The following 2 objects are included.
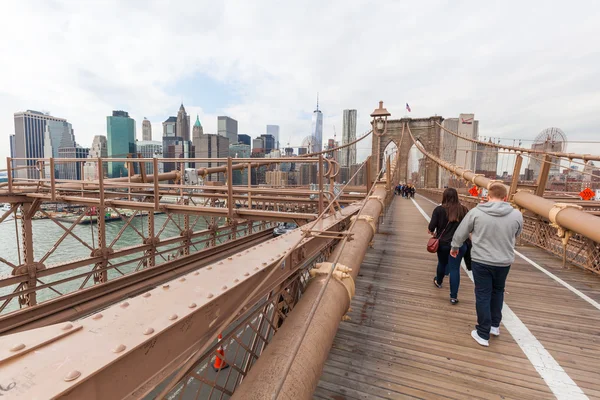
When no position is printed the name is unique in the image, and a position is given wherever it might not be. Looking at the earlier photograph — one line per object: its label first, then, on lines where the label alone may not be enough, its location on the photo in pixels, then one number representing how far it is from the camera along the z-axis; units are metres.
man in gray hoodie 3.00
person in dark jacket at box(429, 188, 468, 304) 3.95
